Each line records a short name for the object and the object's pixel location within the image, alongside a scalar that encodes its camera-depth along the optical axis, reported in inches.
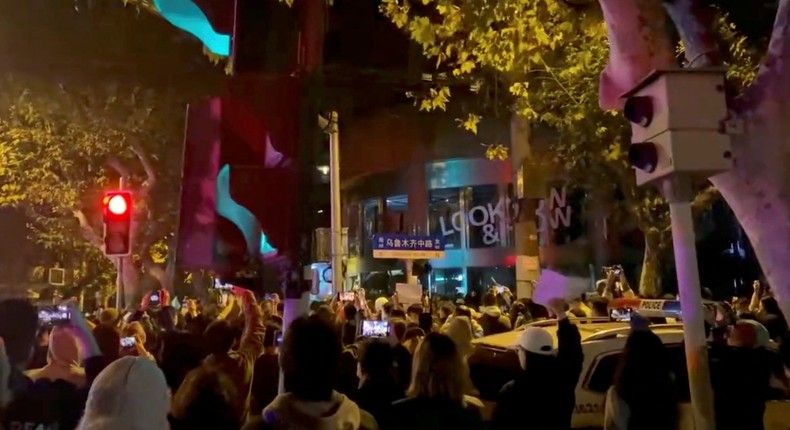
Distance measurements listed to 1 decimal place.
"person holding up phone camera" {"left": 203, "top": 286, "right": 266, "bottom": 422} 236.9
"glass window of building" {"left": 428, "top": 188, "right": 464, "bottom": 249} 1355.8
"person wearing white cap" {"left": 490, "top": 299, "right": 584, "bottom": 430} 189.3
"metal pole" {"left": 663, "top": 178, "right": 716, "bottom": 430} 177.3
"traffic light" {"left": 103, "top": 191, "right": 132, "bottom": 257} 360.8
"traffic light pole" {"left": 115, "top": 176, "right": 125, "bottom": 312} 355.3
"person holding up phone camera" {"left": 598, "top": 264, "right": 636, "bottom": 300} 593.3
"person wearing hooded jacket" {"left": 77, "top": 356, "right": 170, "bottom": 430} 116.1
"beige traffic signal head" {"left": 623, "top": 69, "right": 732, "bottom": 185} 177.6
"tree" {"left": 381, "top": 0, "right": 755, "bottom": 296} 373.4
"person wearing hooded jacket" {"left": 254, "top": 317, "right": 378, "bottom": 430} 139.5
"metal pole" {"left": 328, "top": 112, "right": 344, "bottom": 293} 657.6
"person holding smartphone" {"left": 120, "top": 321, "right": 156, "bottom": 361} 310.5
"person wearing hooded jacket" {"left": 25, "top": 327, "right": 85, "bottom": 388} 203.3
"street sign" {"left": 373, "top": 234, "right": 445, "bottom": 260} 615.5
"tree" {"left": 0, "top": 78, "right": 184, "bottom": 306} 886.4
